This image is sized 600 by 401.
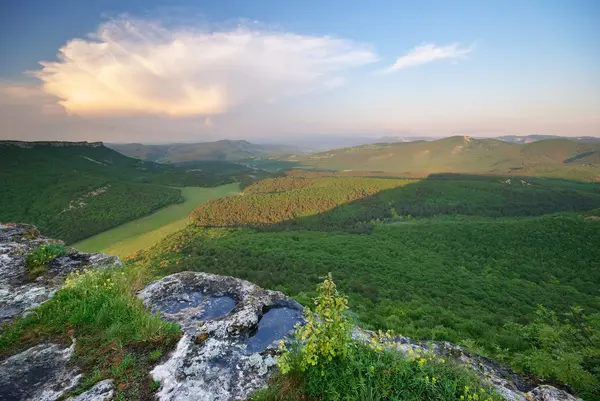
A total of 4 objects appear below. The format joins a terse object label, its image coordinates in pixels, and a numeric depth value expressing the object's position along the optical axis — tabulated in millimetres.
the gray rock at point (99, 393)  4514
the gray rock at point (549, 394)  5854
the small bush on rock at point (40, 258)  8815
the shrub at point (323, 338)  4512
